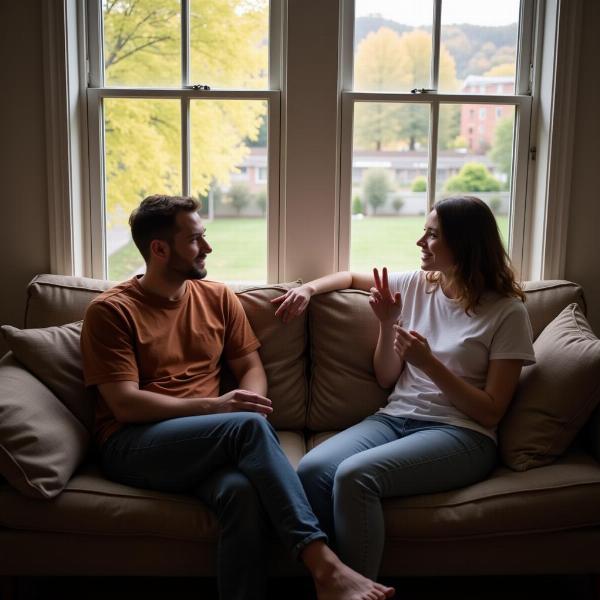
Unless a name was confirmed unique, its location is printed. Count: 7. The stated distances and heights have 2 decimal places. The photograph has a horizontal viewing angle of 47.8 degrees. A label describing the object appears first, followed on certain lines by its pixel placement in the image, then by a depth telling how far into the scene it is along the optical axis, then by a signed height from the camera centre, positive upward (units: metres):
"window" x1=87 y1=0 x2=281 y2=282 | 2.67 +0.25
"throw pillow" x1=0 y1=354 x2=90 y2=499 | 1.78 -0.72
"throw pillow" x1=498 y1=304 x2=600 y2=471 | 1.99 -0.67
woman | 1.82 -0.61
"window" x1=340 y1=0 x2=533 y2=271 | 2.70 +0.27
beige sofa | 1.81 -0.87
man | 1.74 -0.68
